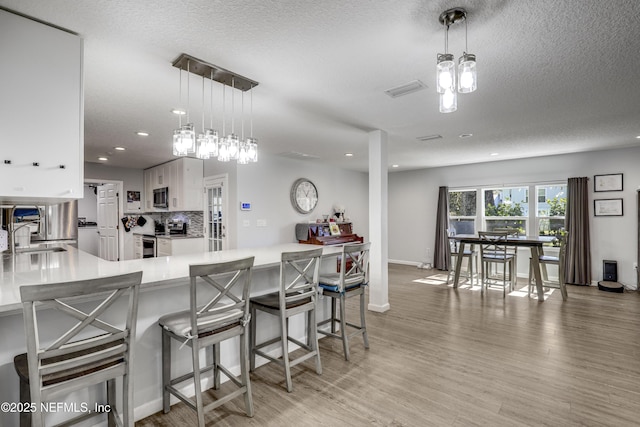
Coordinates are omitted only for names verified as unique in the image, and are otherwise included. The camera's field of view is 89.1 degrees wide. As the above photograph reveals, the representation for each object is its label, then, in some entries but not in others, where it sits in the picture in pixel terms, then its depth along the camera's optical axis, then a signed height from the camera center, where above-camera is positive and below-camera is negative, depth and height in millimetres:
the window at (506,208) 6496 +113
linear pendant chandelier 2338 +601
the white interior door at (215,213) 5727 +22
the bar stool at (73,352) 1287 -626
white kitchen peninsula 1609 -536
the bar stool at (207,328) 1811 -675
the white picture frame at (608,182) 5477 +527
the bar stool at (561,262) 4793 -732
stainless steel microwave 6438 +346
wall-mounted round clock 6410 +375
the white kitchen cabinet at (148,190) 7098 +541
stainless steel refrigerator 6336 -203
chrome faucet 3496 -179
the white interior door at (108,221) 7078 -142
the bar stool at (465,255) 5562 -783
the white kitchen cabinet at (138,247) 6891 -706
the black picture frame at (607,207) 5488 +102
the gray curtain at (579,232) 5676 -332
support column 4141 -68
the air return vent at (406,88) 2707 +1082
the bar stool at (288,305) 2340 -694
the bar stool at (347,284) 2832 -631
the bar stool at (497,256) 5082 -703
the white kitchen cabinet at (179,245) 5930 -587
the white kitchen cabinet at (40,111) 1737 +584
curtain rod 6063 +588
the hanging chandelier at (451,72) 1625 +720
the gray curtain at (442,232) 7281 -421
